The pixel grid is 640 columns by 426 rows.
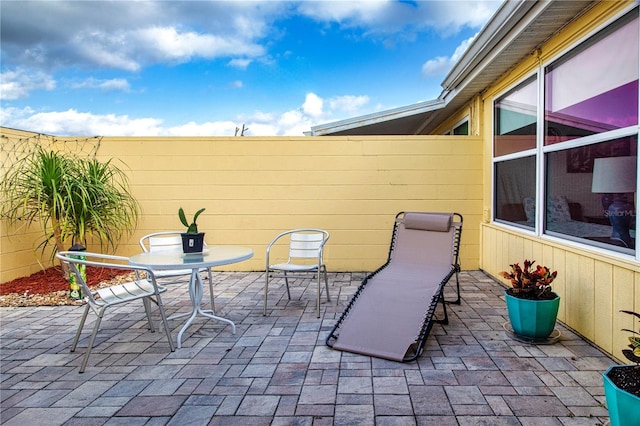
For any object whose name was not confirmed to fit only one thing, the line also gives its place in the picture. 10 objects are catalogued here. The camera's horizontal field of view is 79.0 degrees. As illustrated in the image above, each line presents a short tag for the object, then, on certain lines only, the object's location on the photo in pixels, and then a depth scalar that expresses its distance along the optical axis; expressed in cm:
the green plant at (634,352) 167
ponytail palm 454
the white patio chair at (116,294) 258
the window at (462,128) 637
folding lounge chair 284
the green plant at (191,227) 328
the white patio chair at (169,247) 358
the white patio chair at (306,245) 423
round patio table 287
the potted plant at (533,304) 286
